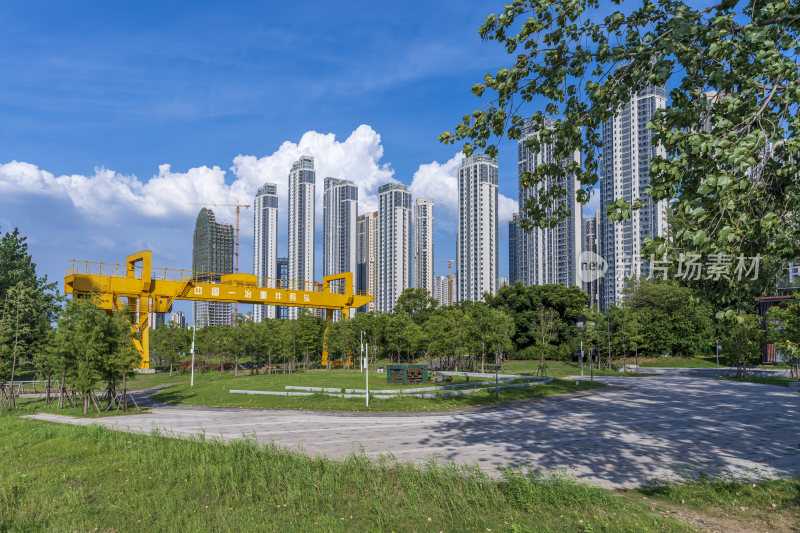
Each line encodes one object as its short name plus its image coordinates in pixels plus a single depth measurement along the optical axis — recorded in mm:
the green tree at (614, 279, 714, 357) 61000
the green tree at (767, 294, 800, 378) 16484
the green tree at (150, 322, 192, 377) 60778
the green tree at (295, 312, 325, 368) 61344
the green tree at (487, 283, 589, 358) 67500
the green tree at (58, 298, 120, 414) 23984
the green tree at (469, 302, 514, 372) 43344
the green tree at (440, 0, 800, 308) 5582
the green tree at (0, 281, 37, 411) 26464
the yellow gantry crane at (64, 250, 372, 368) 41500
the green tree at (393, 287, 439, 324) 83625
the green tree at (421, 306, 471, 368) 47094
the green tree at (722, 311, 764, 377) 40219
